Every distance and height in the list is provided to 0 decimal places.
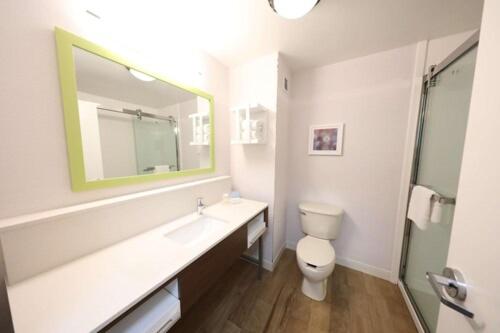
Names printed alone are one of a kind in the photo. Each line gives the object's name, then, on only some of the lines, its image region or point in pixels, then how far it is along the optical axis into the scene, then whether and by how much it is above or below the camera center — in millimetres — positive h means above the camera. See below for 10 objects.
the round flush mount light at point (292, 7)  984 +859
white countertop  572 -575
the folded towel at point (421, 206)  1137 -390
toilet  1392 -908
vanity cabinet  856 -704
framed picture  1788 +126
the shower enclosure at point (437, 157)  1041 -38
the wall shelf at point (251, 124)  1605 +249
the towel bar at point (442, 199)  1016 -300
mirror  887 +202
